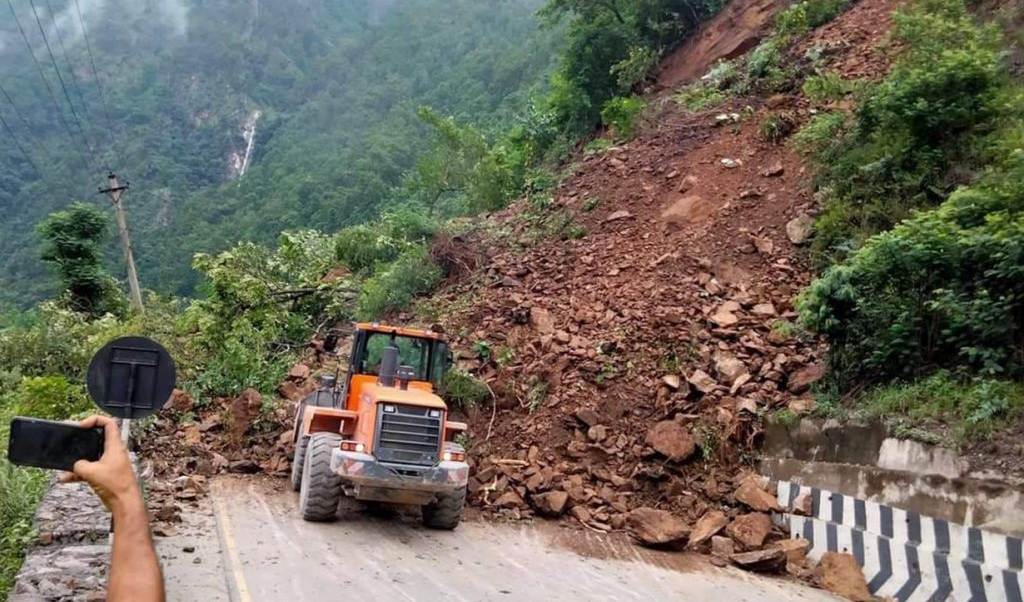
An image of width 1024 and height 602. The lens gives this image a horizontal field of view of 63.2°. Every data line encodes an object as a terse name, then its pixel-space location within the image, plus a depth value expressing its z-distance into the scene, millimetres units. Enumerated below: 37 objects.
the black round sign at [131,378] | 5617
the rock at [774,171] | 14625
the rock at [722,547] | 8758
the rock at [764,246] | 13008
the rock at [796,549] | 8508
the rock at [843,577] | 7637
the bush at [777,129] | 15363
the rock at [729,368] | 10859
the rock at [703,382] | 10743
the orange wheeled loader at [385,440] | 8461
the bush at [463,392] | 12102
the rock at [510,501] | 10227
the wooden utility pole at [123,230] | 23516
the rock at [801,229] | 12883
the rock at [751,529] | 8763
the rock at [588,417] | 11062
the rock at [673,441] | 10211
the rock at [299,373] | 13841
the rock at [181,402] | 12852
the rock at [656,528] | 9000
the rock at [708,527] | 9062
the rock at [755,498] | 9219
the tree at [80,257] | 23469
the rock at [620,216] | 15641
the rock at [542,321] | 13234
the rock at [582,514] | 9820
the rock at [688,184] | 15316
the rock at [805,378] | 10000
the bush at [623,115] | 18922
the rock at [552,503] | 9945
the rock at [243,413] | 11984
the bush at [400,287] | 16281
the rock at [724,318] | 11672
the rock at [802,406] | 9453
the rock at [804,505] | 8781
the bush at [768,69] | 16859
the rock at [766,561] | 8359
